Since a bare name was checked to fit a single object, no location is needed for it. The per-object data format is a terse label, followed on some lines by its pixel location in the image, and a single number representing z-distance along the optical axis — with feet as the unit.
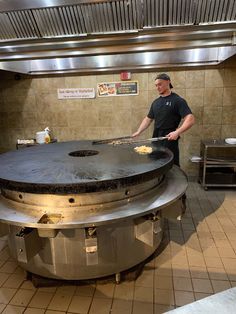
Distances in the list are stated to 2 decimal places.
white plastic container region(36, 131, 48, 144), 13.10
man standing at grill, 8.77
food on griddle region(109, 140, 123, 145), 8.53
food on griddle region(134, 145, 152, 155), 7.24
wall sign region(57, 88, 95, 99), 13.07
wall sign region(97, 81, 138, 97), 12.64
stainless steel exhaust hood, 5.47
